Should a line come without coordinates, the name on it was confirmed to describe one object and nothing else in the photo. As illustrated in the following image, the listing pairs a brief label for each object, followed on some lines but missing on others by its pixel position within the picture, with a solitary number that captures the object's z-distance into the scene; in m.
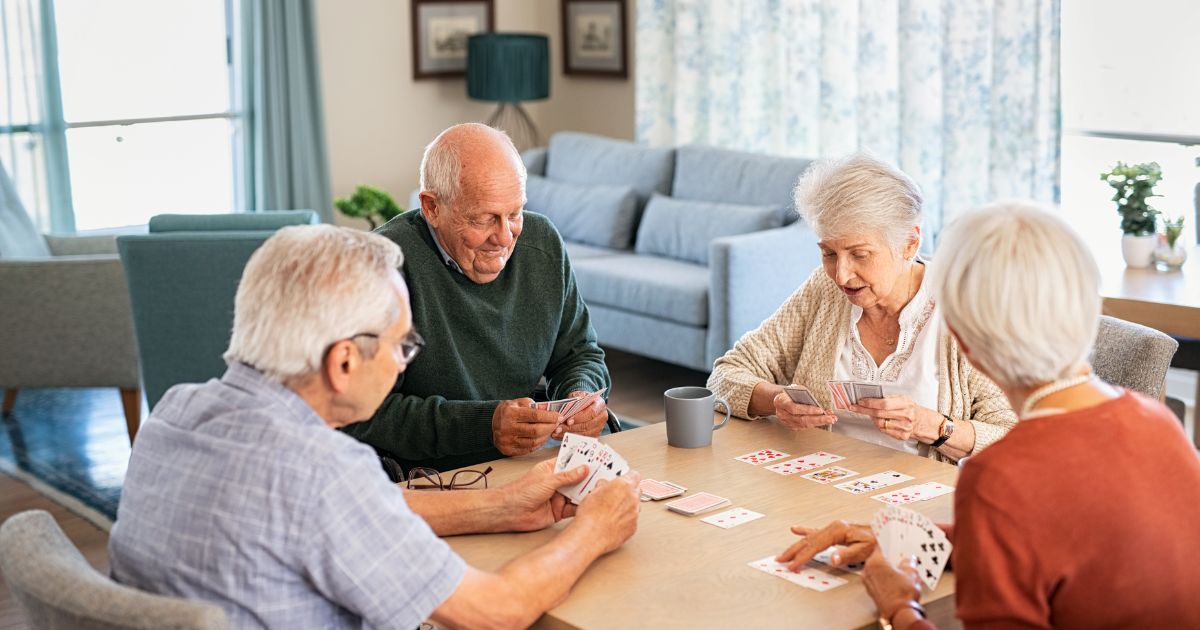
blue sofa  5.18
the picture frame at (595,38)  7.34
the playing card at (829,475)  2.20
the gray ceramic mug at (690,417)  2.35
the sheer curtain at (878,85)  5.20
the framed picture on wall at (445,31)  7.37
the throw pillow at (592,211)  6.22
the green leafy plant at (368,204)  6.48
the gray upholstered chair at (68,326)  4.82
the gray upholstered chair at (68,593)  1.37
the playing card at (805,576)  1.77
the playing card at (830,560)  1.82
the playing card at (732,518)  2.00
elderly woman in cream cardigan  2.43
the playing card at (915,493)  2.09
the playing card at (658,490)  2.12
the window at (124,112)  6.12
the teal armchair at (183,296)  4.22
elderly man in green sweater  2.53
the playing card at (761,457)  2.31
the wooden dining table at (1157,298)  3.63
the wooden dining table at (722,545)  1.68
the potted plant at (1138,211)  4.21
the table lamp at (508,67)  6.97
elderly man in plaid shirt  1.53
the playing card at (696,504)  2.05
